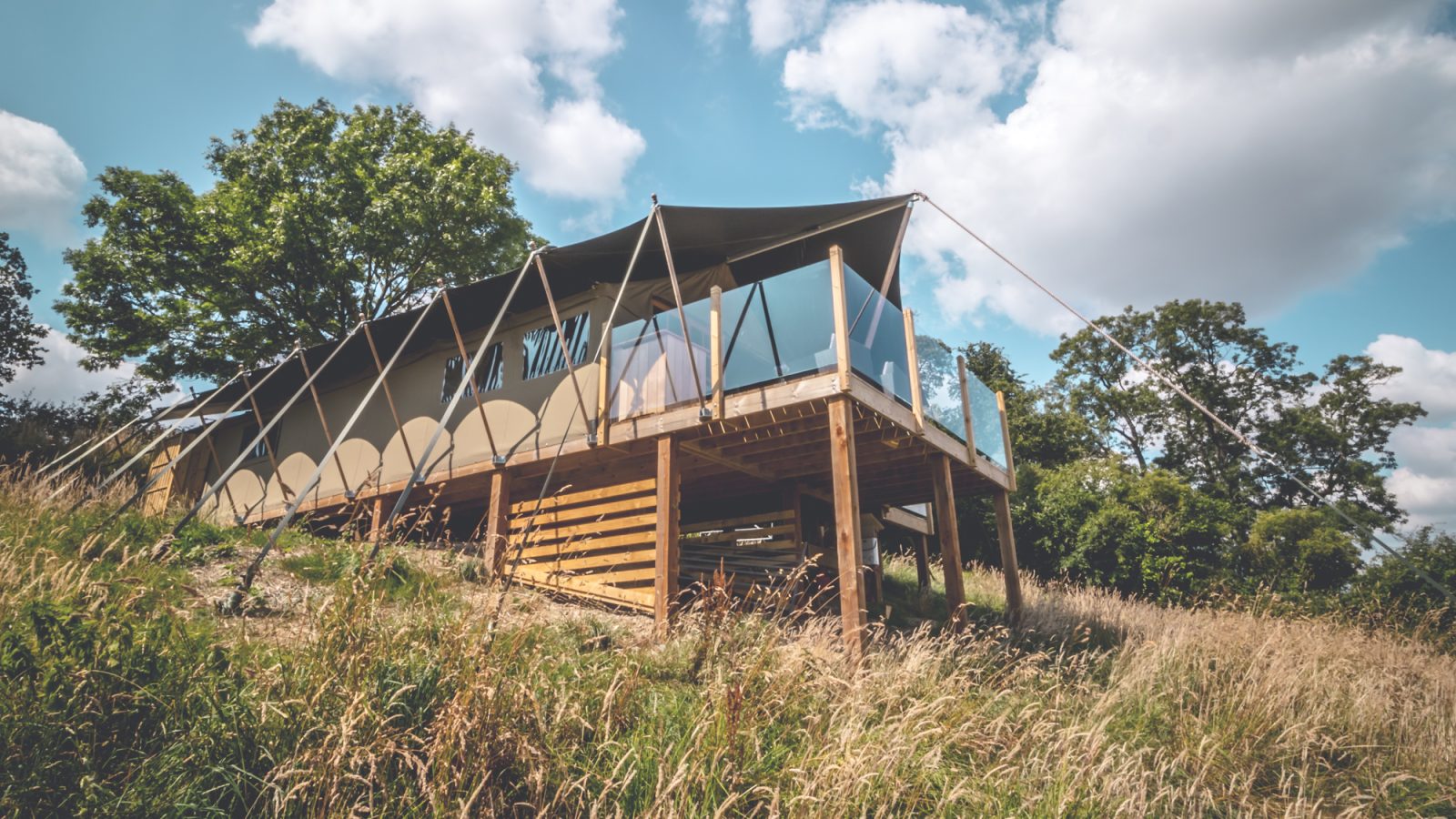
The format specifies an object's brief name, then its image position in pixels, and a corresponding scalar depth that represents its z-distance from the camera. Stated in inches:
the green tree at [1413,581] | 454.0
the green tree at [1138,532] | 637.3
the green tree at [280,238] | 683.4
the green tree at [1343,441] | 920.9
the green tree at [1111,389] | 1054.4
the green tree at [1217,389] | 975.0
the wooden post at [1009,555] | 389.1
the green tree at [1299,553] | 589.9
